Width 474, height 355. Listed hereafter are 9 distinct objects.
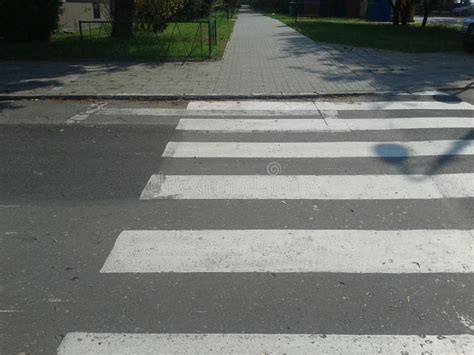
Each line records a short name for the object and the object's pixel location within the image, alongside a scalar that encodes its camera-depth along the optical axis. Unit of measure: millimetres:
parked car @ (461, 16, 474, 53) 16109
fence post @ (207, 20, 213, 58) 14373
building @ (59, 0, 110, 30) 23164
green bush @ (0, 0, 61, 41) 17125
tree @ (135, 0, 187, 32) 19547
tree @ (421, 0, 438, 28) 27478
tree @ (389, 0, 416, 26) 30297
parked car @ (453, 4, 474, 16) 56288
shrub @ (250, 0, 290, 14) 60097
